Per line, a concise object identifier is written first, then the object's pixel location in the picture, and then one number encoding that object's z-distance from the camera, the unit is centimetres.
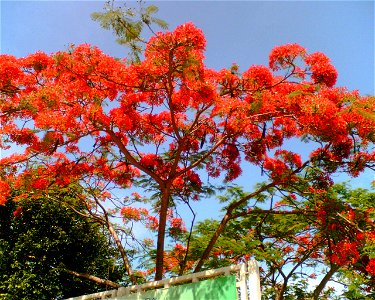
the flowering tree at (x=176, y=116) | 768
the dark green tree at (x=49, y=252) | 973
